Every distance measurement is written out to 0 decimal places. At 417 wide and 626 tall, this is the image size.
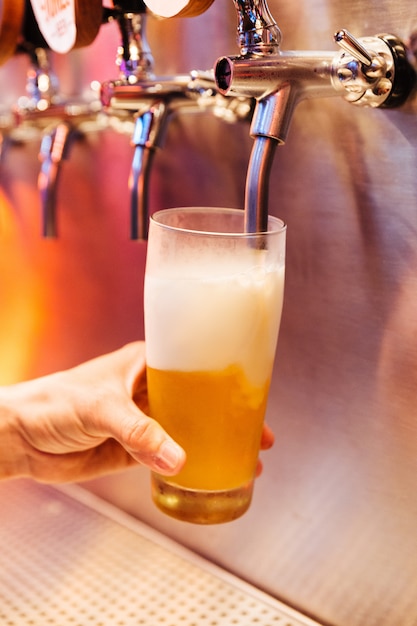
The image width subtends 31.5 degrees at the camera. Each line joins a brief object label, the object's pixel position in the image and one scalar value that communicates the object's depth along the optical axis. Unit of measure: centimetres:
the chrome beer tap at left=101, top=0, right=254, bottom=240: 80
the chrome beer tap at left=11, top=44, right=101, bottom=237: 101
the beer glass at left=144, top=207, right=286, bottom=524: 65
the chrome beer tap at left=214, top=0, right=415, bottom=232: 60
